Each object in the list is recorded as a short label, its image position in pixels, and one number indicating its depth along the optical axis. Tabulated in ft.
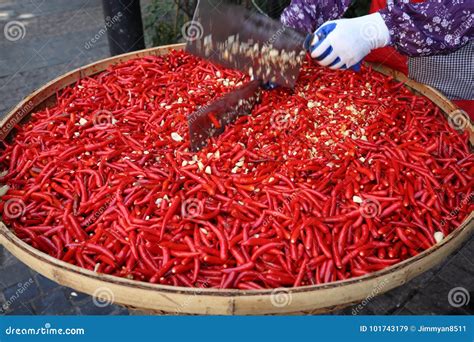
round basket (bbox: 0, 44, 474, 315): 2.47
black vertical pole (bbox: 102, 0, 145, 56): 5.26
